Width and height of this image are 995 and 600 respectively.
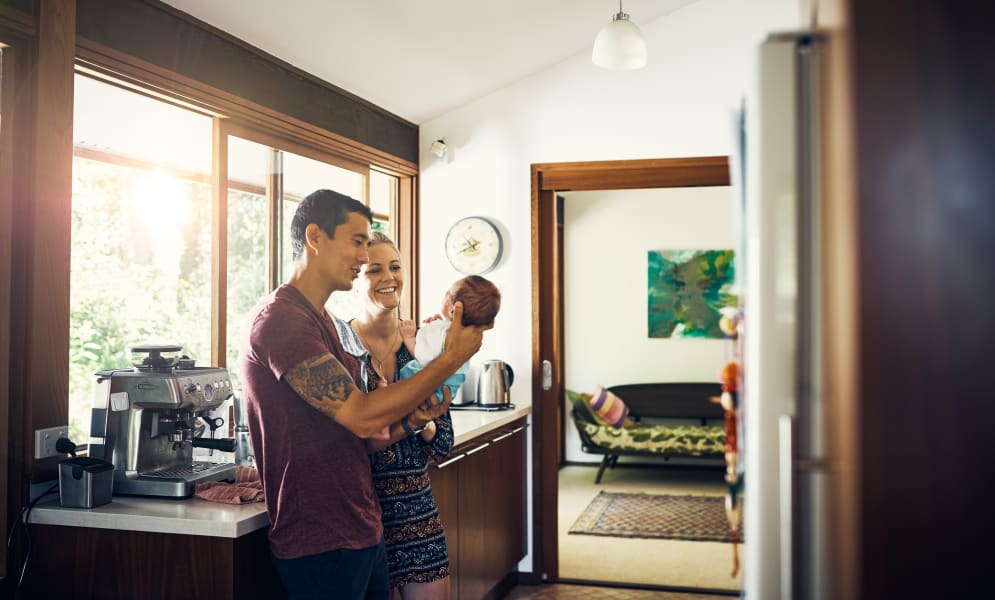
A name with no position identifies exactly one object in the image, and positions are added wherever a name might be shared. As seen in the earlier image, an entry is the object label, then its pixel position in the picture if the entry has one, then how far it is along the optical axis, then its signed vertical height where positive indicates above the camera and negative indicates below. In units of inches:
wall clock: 174.7 +15.7
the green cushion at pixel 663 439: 260.8 -36.4
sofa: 262.2 -33.9
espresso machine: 84.0 -10.0
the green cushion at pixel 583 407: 276.5 -27.8
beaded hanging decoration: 53.7 -5.7
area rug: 208.2 -51.4
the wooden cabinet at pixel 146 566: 75.1 -22.0
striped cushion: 278.1 -28.3
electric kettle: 162.9 -11.9
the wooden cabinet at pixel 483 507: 127.2 -31.0
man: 68.9 -7.9
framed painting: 297.6 +10.4
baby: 78.7 +0.7
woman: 88.6 -19.1
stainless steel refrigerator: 39.8 +0.0
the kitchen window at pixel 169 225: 123.9 +15.7
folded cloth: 81.4 -16.4
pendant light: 130.0 +42.0
